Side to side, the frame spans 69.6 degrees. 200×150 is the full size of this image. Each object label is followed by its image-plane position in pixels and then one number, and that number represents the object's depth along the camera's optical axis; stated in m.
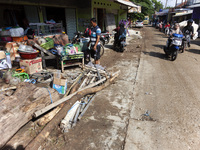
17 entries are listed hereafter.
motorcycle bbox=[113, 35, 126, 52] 9.04
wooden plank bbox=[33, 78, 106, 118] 2.84
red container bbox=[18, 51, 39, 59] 5.10
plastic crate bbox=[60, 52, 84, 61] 5.44
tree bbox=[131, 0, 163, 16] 35.65
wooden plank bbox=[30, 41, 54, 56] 5.46
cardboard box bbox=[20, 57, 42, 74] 5.06
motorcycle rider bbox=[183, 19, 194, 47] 9.48
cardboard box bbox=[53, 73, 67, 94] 3.94
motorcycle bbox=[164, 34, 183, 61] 7.02
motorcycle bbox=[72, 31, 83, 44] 7.72
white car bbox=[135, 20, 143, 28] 32.12
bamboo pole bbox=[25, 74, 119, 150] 2.38
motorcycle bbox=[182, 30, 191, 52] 9.64
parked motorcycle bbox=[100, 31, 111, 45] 9.44
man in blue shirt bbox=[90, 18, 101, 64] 5.53
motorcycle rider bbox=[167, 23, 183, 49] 7.81
